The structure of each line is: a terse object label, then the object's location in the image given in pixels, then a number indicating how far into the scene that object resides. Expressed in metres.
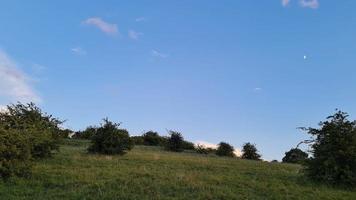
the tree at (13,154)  19.66
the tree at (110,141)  33.38
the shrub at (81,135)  61.53
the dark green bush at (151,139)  67.31
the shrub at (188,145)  54.91
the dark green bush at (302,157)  24.93
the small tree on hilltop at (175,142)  51.69
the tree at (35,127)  24.38
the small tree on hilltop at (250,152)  51.56
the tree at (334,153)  22.55
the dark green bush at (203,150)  53.42
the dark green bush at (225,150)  53.74
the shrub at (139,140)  64.72
